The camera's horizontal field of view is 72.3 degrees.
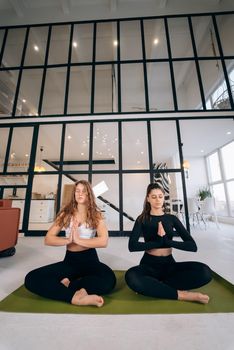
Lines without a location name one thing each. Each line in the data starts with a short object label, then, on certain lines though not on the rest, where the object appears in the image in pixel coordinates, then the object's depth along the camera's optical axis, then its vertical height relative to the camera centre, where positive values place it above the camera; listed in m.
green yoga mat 1.09 -0.70
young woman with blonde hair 1.16 -0.47
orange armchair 2.16 -0.31
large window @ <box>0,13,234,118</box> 4.50 +4.20
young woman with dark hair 1.16 -0.45
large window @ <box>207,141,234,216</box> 6.19 +1.12
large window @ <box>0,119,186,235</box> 3.91 +1.24
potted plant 6.41 +0.46
